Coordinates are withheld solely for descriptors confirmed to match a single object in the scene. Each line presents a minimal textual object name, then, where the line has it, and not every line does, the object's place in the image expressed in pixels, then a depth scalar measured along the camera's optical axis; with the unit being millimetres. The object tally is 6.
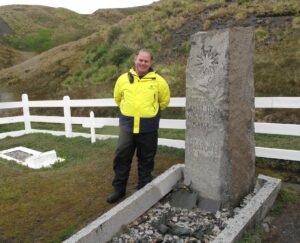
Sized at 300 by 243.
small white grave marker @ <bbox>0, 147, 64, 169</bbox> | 7812
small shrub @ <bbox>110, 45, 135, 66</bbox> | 19281
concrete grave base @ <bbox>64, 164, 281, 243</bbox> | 4074
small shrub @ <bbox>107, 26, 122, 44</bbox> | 23078
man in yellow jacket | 5113
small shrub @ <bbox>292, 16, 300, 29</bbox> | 14933
